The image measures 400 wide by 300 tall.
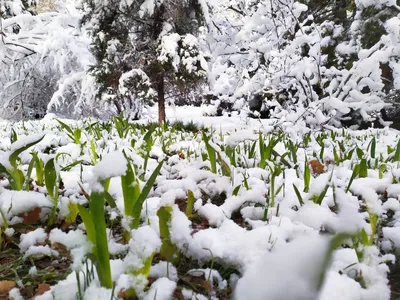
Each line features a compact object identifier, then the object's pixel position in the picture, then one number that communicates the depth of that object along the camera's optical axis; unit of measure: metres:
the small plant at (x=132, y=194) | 0.67
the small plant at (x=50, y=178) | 0.95
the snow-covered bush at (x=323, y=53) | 4.38
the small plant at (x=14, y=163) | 1.02
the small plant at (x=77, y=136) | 2.10
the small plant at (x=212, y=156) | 1.35
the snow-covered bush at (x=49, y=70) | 9.37
